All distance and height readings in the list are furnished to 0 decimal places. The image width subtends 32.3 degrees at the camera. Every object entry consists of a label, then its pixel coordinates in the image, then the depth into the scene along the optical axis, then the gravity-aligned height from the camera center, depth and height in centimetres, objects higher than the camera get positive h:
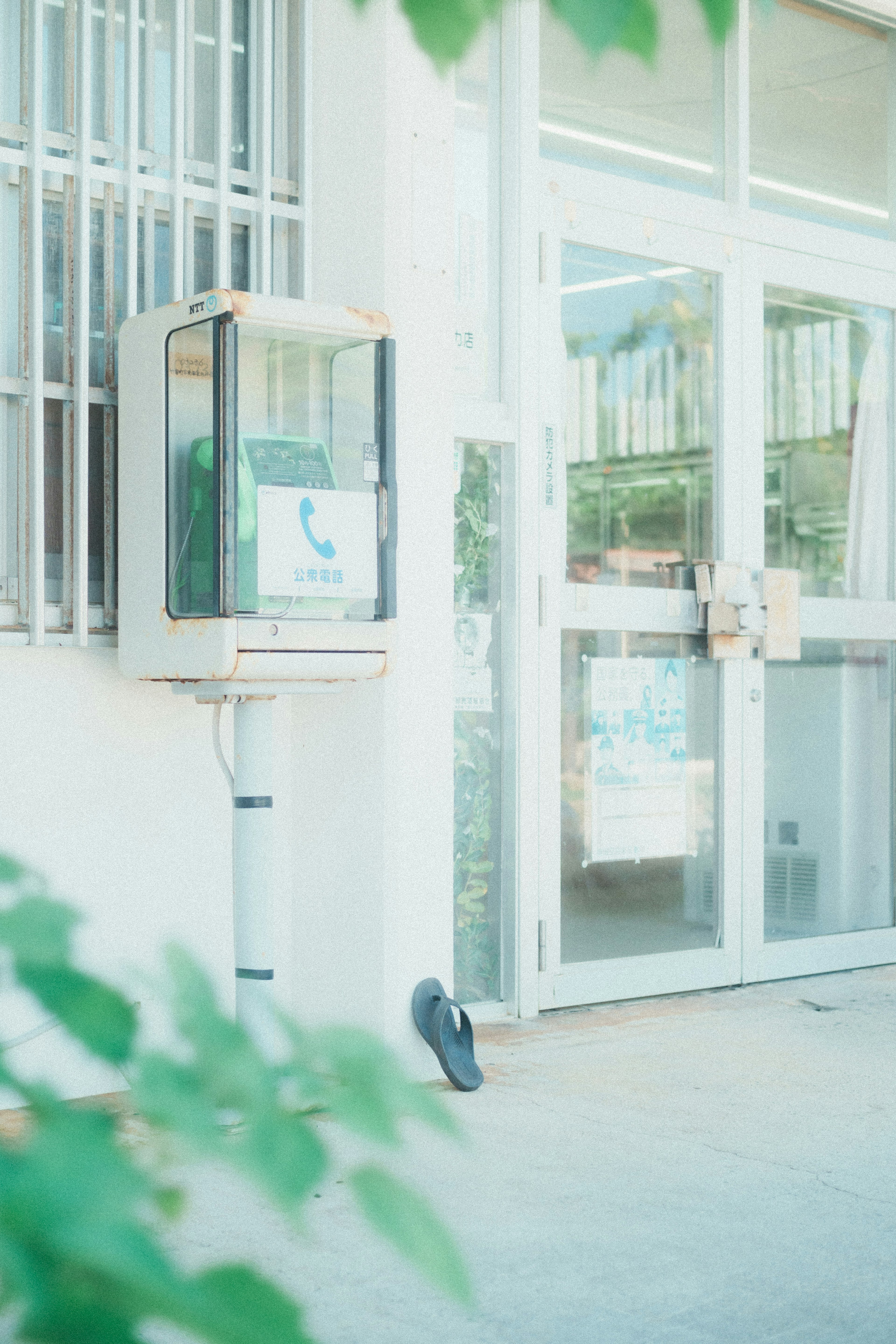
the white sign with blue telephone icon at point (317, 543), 329 +17
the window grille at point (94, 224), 344 +94
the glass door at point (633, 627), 454 -1
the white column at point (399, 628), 369 -1
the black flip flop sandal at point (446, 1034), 358 -97
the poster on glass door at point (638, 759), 465 -42
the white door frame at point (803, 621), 499 +0
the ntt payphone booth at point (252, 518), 324 +23
